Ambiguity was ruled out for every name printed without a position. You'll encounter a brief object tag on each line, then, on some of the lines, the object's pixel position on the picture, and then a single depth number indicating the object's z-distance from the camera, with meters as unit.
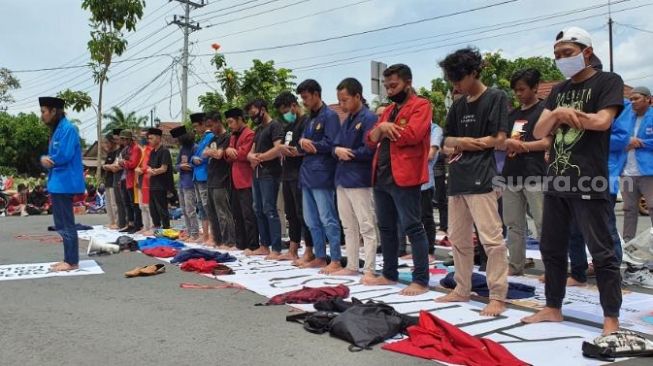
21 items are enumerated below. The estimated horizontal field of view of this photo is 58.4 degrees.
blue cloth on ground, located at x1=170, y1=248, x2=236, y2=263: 7.41
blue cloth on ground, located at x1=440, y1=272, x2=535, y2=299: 5.14
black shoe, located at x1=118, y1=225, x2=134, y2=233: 11.77
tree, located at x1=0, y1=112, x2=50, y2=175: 44.75
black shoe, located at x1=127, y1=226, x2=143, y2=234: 11.68
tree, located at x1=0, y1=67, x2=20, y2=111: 51.97
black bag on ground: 3.73
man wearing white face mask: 3.75
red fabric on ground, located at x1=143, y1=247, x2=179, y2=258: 8.16
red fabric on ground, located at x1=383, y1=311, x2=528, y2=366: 3.31
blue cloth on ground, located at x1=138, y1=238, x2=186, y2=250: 8.99
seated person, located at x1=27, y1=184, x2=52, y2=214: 19.08
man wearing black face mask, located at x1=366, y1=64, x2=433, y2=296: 5.24
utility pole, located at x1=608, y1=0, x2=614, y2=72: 33.17
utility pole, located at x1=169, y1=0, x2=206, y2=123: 29.45
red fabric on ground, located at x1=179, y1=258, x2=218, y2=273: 6.67
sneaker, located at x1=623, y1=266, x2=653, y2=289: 5.66
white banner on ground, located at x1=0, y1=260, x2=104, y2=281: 6.54
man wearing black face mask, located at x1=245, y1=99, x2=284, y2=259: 7.59
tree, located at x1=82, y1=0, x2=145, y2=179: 18.23
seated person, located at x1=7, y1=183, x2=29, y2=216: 18.73
